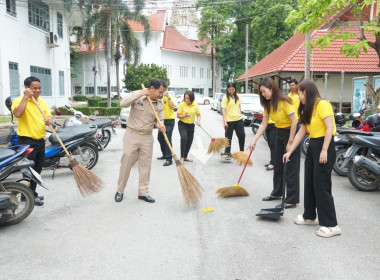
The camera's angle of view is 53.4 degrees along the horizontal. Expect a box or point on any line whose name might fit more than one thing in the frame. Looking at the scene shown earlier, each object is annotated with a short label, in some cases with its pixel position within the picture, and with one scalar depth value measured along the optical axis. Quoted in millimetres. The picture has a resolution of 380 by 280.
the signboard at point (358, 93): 13734
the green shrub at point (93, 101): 30170
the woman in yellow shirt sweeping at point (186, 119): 8211
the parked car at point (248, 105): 15872
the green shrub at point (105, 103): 27094
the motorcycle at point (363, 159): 5827
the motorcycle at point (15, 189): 4273
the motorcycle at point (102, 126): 9586
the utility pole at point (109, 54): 24356
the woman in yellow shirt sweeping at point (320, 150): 3986
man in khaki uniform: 5273
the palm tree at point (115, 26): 25422
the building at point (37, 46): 17875
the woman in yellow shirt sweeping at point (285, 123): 5125
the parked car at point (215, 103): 28502
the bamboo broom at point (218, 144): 8352
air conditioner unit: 22359
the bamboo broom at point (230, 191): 5594
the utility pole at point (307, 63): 13745
